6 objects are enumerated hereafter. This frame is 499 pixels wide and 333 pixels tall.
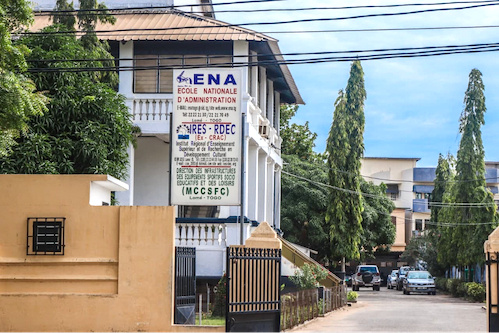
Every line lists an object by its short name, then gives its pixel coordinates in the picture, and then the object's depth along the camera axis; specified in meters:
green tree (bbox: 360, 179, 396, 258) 55.46
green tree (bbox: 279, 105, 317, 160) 58.38
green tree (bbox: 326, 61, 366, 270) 45.44
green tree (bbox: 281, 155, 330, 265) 49.16
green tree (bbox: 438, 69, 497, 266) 46.03
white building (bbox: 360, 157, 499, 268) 85.25
